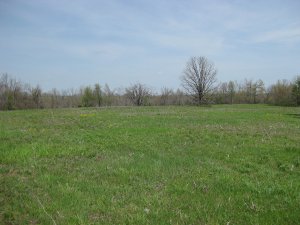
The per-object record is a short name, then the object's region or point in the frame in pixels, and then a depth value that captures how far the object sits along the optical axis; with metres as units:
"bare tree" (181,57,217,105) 63.45
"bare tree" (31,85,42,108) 63.78
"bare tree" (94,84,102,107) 76.69
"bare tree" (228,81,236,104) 87.56
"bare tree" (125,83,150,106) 74.81
